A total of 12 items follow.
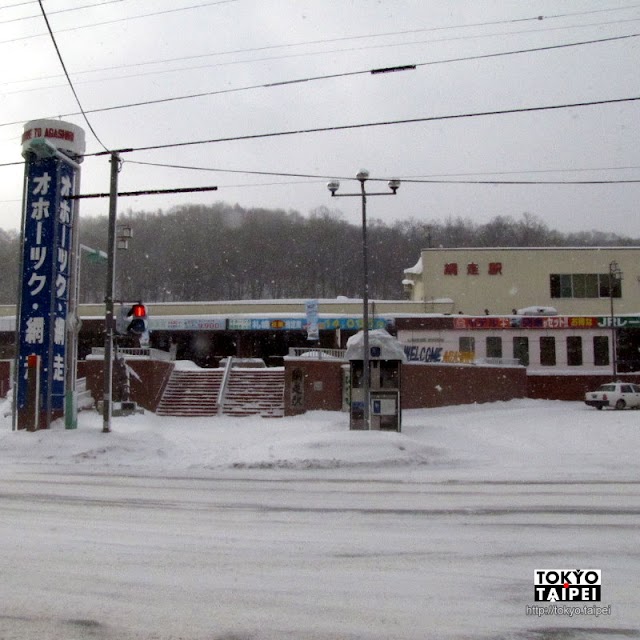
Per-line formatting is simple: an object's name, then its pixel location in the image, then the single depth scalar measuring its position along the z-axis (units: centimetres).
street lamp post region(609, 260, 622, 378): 3754
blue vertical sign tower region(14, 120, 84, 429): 1905
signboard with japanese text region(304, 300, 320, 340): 3834
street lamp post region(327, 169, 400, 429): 1969
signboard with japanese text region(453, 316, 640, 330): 3909
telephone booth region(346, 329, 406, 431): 2092
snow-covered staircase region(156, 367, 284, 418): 2895
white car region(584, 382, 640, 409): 3206
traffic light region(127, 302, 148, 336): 1669
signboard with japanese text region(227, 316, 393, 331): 4256
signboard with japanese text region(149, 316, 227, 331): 4362
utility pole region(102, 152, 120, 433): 1772
